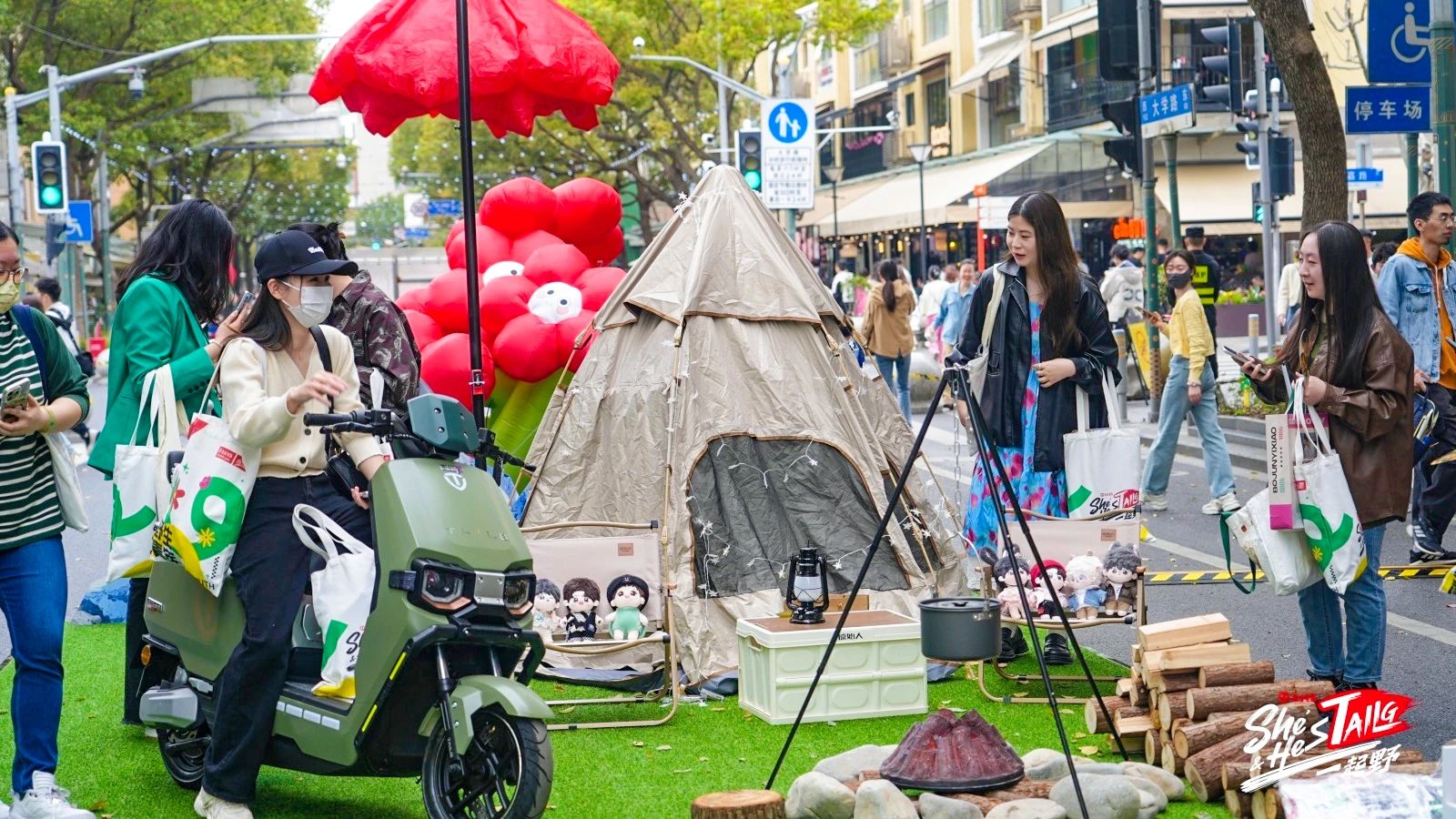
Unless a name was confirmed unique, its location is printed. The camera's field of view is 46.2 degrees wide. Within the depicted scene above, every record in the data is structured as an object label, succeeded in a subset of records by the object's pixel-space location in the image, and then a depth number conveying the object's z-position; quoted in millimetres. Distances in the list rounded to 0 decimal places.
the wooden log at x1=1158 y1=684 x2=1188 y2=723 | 5648
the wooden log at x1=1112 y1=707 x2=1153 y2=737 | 5887
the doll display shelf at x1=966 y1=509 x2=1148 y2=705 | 7145
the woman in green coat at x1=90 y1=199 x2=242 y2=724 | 6145
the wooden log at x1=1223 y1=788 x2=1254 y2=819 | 5125
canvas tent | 7754
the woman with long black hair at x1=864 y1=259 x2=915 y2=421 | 17438
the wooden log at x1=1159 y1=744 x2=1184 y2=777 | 5562
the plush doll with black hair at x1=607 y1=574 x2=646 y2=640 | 7160
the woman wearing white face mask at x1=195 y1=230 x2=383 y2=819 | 5109
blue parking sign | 11594
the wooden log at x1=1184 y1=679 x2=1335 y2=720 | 5562
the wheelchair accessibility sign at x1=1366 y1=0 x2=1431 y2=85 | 11734
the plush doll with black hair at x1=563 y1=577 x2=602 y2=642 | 7145
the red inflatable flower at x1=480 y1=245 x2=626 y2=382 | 9859
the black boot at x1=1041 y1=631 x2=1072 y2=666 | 7656
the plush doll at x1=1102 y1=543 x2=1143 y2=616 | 7020
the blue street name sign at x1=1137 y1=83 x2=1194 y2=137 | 14914
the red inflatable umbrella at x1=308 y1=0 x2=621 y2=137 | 8703
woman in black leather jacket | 7258
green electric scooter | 4723
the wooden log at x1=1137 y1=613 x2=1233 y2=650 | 5902
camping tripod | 5109
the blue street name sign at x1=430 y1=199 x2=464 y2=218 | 53531
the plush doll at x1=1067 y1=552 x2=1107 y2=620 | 7051
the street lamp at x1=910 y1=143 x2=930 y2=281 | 39694
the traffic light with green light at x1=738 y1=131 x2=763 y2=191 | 20391
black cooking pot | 5203
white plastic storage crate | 6691
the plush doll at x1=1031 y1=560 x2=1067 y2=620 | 7102
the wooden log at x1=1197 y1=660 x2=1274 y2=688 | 5695
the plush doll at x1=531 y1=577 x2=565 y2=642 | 7062
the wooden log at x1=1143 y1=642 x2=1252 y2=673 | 5770
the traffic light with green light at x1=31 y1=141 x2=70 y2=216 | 24625
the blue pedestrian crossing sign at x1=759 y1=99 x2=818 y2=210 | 20375
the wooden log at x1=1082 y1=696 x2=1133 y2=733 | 6141
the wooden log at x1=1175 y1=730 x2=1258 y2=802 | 5289
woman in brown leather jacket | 6164
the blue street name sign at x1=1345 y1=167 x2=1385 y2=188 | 25625
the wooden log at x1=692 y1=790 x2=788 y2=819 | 4961
